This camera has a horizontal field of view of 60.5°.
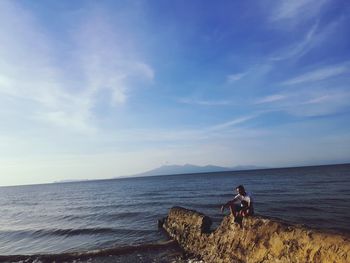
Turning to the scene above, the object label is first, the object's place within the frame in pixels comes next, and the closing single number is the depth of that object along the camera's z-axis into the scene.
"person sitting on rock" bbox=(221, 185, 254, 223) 13.48
